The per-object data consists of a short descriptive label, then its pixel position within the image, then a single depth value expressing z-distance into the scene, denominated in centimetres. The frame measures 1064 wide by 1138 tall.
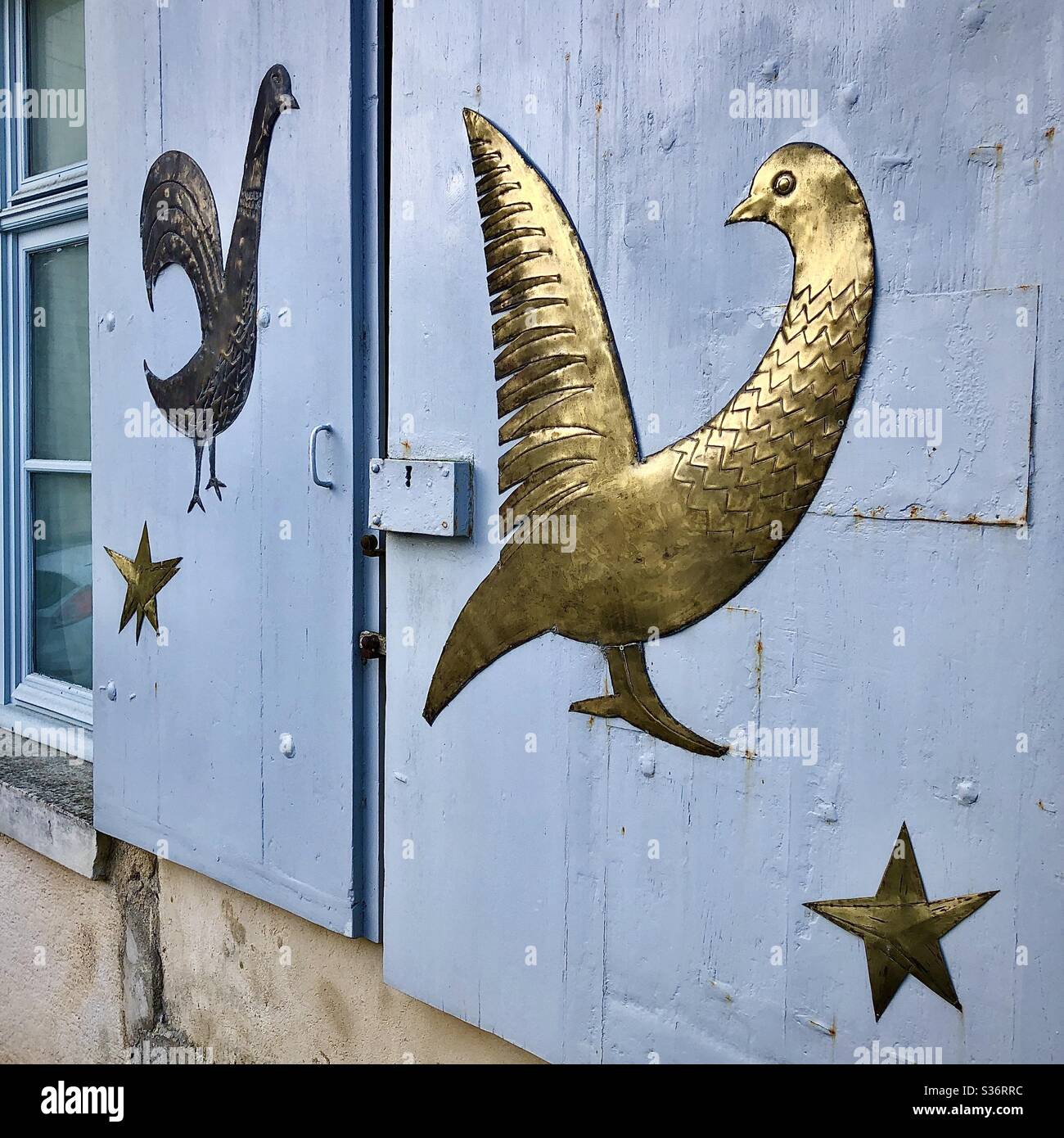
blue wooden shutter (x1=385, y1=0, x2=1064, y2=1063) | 134
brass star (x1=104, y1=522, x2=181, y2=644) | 255
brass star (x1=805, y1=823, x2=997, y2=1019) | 142
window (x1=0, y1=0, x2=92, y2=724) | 311
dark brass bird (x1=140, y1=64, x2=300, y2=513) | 222
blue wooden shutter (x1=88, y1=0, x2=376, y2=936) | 211
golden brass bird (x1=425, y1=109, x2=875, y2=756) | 146
